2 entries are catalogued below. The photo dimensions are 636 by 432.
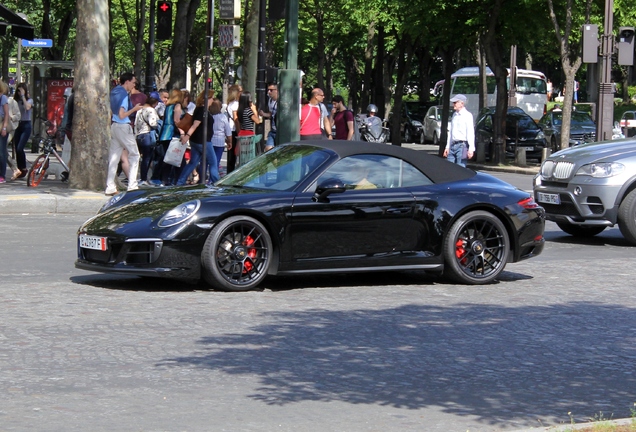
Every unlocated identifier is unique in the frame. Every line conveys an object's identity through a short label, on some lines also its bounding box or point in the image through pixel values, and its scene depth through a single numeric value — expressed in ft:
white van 198.70
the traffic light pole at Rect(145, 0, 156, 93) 116.98
